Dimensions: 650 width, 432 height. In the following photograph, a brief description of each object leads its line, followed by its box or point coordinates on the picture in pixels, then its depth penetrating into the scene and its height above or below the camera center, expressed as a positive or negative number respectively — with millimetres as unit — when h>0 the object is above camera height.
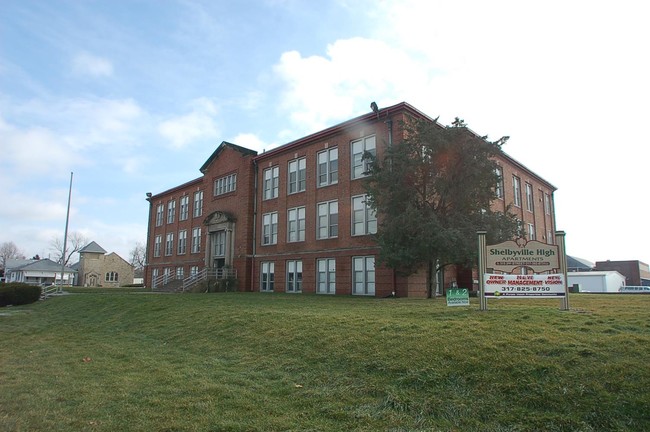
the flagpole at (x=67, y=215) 40675 +5851
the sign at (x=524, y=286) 11258 -140
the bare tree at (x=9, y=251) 142588 +9509
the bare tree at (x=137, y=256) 138350 +7514
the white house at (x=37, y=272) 85500 +1797
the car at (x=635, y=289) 45662 -966
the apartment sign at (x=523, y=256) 11422 +593
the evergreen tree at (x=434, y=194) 18766 +3663
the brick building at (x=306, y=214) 26406 +4905
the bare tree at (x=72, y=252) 113288 +7141
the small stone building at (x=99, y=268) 84562 +2412
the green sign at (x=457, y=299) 12352 -495
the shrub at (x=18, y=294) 27719 -739
